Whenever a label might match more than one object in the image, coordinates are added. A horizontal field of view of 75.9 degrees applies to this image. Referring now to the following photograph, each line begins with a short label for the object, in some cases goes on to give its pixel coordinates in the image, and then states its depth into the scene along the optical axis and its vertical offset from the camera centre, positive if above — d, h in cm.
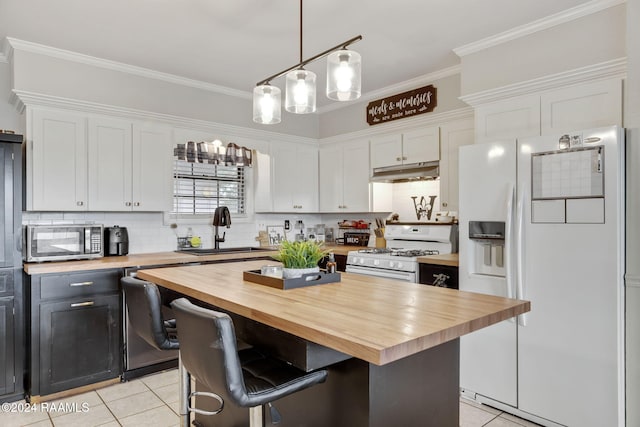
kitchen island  124 -37
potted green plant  210 -23
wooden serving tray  198 -33
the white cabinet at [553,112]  261 +71
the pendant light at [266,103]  229 +62
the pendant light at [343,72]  197 +69
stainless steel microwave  306 -22
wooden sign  399 +113
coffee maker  356 -22
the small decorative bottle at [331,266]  224 -29
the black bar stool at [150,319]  194 -51
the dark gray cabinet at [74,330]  289 -86
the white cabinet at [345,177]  459 +43
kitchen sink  407 -38
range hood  393 +42
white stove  349 -35
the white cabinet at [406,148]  395 +68
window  426 +29
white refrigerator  228 -35
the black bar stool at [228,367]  134 -55
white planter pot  207 -29
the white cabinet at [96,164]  322 +43
